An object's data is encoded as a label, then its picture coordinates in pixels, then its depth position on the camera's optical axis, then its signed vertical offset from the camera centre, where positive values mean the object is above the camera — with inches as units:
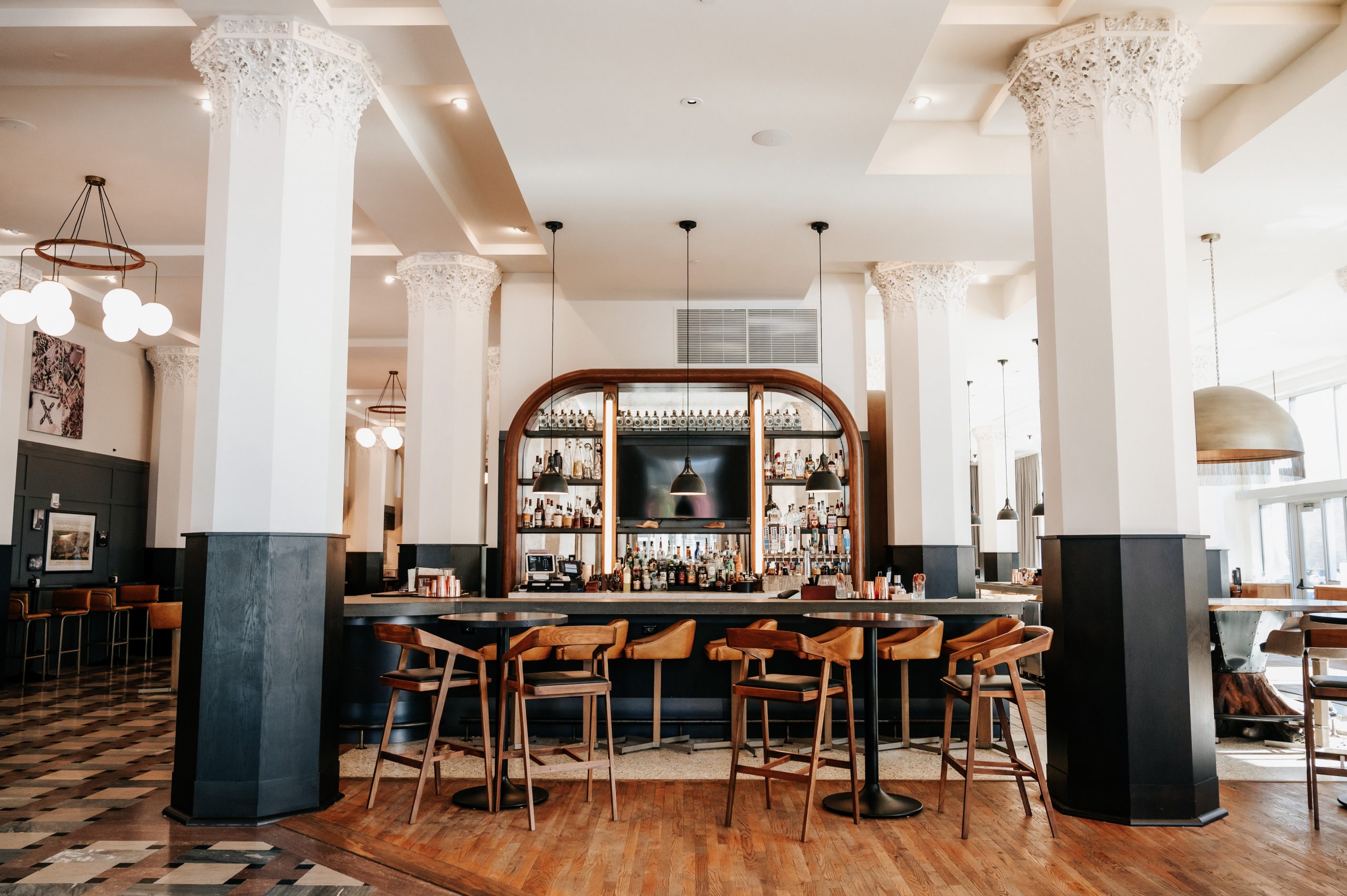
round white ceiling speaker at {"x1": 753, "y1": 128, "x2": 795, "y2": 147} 228.7 +96.7
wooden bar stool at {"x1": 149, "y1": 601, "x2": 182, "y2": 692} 367.9 -29.1
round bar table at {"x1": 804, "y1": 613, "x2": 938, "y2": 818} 189.5 -41.9
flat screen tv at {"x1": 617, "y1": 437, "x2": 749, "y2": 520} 377.7 +23.9
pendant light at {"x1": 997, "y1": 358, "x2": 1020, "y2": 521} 627.5 +73.4
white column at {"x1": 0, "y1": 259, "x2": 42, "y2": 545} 362.9 +61.5
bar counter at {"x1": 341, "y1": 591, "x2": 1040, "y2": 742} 263.9 -36.4
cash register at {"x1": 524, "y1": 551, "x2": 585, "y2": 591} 359.9 -12.5
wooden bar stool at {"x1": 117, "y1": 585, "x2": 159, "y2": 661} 475.8 -27.3
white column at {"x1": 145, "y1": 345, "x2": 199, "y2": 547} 507.8 +54.5
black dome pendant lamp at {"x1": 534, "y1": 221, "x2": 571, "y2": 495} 331.3 +19.8
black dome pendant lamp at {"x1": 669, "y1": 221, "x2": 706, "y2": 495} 315.6 +55.7
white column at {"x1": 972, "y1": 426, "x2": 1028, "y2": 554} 697.6 +39.0
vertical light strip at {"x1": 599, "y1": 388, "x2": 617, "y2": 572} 364.2 +19.4
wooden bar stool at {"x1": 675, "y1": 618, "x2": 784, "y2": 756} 251.0 -30.6
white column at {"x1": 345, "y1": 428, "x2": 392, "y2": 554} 708.0 +35.3
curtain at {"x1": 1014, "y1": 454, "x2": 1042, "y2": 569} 821.9 +32.9
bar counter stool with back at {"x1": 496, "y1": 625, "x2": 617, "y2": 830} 186.4 -29.0
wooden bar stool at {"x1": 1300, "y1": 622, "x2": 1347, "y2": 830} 180.7 -28.3
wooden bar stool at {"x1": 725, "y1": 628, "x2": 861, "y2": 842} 178.5 -28.9
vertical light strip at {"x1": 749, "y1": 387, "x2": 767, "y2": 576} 366.6 +17.2
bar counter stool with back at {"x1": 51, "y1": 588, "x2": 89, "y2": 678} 426.0 -27.5
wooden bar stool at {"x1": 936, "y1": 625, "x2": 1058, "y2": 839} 178.2 -29.4
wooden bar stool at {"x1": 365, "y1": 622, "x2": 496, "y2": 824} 187.6 -29.2
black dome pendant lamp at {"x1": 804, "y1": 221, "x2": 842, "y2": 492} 327.6 +20.3
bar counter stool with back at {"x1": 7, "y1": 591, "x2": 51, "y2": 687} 393.1 -30.2
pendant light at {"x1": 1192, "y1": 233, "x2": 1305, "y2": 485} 257.3 +31.1
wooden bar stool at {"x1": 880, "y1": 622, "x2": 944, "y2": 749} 251.4 -28.2
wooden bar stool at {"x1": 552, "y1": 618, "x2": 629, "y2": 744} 238.9 -29.0
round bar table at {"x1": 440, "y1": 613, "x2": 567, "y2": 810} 195.5 -23.1
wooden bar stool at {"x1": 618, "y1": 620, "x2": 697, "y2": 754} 251.1 -28.2
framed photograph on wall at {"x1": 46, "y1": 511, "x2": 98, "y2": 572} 447.8 -0.3
